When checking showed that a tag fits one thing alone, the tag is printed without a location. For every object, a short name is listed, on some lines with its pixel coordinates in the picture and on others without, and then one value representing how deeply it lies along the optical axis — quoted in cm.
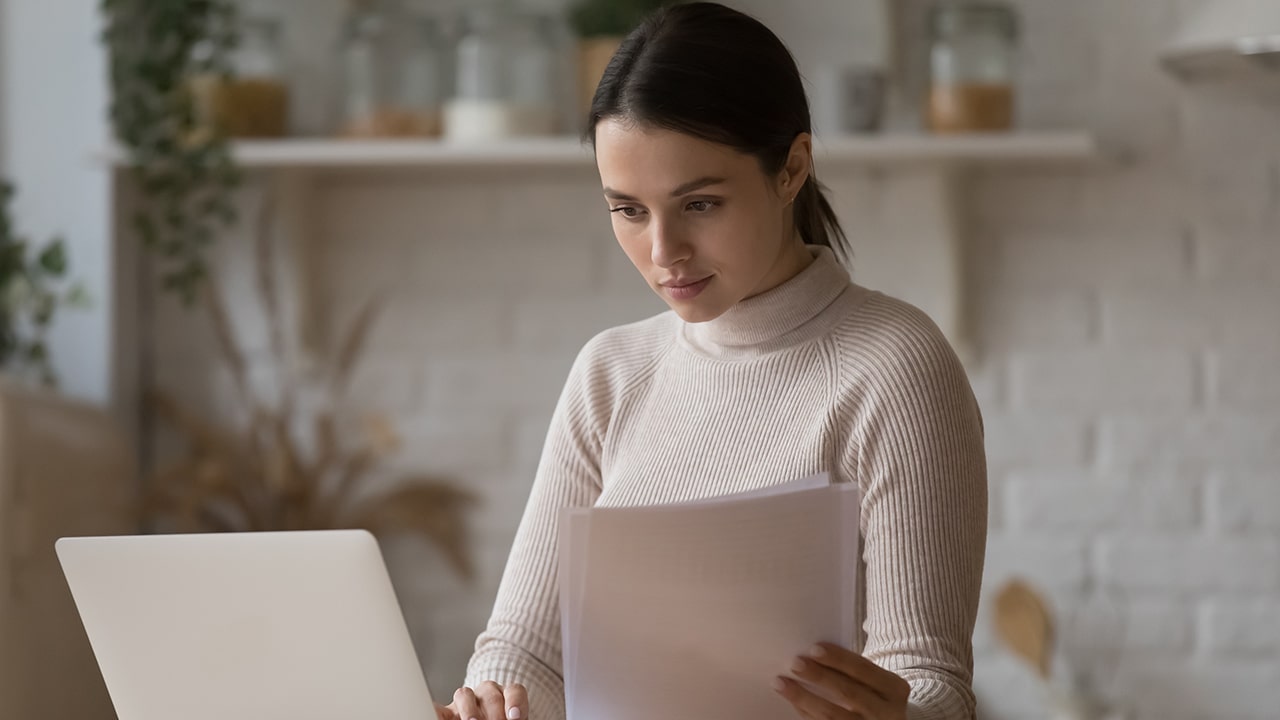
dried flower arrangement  447
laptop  305
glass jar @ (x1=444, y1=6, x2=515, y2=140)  434
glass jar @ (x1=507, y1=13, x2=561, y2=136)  437
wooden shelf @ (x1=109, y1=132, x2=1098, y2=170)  424
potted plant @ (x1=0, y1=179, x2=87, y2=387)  428
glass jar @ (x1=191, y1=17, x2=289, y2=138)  440
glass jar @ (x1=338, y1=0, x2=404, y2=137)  439
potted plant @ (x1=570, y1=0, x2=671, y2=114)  434
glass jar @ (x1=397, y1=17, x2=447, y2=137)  441
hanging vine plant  430
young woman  322
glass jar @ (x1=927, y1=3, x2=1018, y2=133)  428
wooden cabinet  391
